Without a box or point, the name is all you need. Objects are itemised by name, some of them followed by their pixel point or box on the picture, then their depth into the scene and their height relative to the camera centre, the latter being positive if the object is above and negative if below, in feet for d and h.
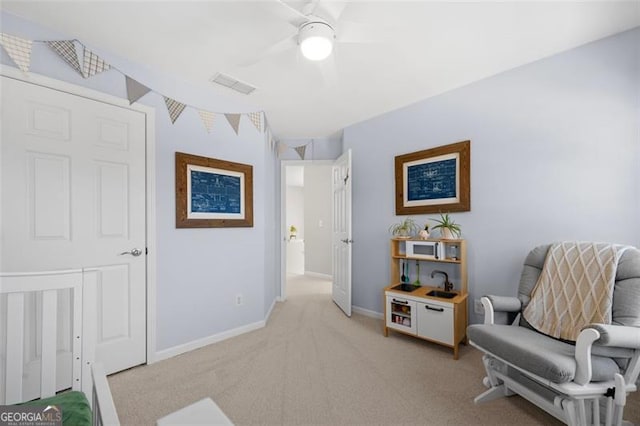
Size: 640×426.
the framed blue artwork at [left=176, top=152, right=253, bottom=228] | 8.14 +0.72
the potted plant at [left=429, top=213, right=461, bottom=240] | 8.80 -0.41
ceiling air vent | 8.11 +3.87
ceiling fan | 5.44 +3.73
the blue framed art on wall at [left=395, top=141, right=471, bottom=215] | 8.83 +1.17
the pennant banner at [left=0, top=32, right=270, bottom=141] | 5.72 +3.36
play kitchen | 8.00 -2.33
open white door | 11.05 -0.69
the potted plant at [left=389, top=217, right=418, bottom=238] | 10.09 -0.43
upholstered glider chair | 4.55 -2.25
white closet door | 5.73 +0.42
